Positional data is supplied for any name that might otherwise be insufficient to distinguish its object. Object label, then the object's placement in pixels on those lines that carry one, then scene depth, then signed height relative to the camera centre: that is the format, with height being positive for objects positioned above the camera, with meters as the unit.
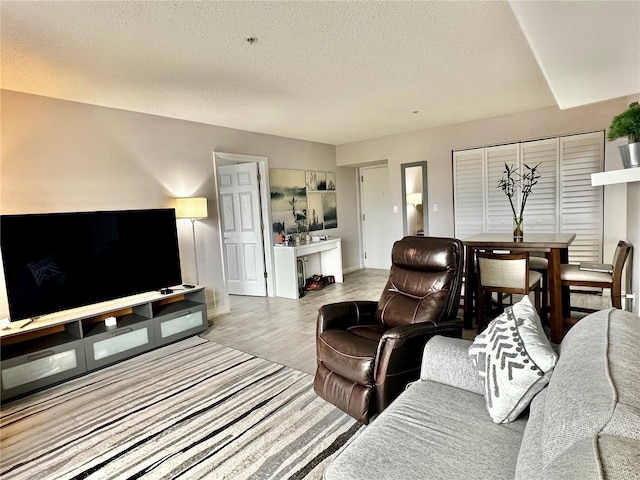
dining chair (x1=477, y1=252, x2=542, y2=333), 2.91 -0.60
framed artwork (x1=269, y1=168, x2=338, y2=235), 5.43 +0.25
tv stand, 2.64 -0.92
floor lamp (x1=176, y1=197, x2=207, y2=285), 3.84 +0.15
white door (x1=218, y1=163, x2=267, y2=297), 5.21 -0.14
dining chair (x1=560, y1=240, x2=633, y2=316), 2.70 -0.61
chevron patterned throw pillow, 1.32 -0.61
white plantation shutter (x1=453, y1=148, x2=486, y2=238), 5.20 +0.22
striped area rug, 1.83 -1.23
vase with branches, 4.84 +0.29
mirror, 5.77 +0.17
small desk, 5.12 -0.67
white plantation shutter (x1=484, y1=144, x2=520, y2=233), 4.94 +0.18
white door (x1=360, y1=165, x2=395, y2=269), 6.70 -0.10
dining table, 2.93 -0.46
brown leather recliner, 1.95 -0.74
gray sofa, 0.79 -0.69
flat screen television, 2.74 -0.26
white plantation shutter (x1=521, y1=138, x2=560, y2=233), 4.64 +0.18
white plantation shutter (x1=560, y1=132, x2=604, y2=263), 4.41 +0.07
